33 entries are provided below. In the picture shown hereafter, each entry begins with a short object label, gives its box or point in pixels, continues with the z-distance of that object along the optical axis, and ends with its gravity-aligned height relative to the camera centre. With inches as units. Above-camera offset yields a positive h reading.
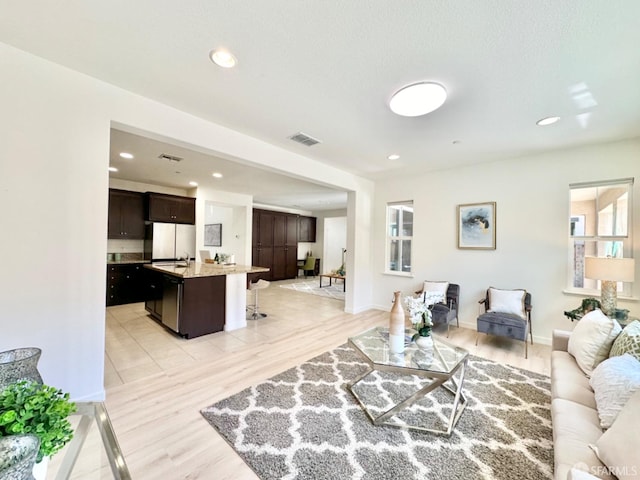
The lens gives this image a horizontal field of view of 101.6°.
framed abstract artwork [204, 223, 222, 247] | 299.3 +2.8
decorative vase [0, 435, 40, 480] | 28.2 -24.9
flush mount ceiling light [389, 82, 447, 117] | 85.0 +48.9
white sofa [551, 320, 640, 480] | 39.9 -37.0
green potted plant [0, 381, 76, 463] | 30.5 -22.5
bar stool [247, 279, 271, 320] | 183.9 -50.5
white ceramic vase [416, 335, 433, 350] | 92.4 -35.7
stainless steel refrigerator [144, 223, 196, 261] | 226.8 -4.7
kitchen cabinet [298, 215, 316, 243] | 398.6 +16.4
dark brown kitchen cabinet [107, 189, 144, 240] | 211.8 +16.9
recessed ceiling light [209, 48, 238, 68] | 72.4 +51.3
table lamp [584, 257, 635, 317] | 104.3 -11.0
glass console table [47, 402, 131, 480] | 43.5 -38.9
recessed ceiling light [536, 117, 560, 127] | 105.4 +51.4
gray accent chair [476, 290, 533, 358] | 127.3 -40.2
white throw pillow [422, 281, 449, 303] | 167.2 -29.3
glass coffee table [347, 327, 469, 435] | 76.8 -45.1
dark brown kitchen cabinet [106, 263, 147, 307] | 205.3 -39.7
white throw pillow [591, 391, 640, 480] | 38.4 -31.2
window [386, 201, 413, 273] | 203.8 +4.5
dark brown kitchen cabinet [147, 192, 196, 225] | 225.1 +24.8
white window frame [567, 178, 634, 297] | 126.3 +4.9
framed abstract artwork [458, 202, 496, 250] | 162.4 +11.3
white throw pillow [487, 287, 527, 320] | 139.3 -31.4
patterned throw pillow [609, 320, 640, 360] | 64.5 -24.4
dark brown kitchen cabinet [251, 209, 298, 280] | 339.0 -6.0
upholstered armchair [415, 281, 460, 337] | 151.9 -37.4
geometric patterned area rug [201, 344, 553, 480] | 62.3 -54.4
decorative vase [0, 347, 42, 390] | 42.1 -23.2
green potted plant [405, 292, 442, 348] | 92.2 -27.9
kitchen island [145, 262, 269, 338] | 142.2 -35.9
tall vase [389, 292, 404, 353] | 88.8 -30.3
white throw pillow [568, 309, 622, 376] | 73.4 -27.6
